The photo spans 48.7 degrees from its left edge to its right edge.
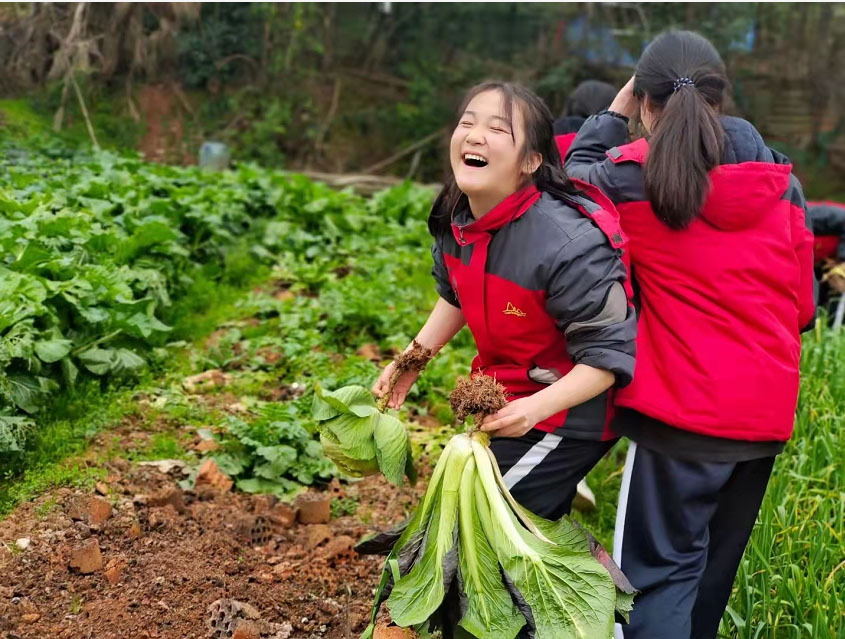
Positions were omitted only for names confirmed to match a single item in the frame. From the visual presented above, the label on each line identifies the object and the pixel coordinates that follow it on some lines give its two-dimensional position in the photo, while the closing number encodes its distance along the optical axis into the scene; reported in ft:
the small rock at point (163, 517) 10.55
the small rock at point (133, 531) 10.21
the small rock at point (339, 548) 10.62
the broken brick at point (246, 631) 8.41
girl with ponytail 7.29
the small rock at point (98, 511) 10.33
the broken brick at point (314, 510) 11.35
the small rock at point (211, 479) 11.76
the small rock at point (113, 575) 9.36
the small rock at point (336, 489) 12.21
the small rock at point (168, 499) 10.93
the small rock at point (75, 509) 10.37
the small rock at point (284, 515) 11.14
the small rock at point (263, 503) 11.44
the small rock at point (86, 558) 9.39
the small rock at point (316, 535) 10.89
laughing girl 6.97
